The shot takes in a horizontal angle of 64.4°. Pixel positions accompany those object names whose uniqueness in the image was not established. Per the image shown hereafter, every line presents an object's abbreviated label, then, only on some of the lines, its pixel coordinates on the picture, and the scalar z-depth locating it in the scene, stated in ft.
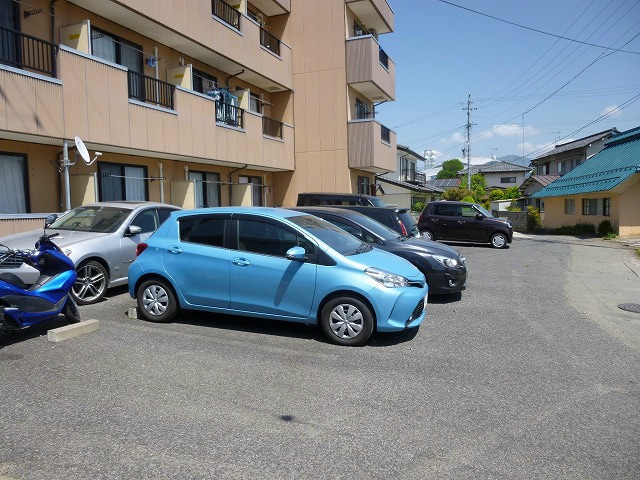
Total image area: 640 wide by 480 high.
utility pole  178.66
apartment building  34.96
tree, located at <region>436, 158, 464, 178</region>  358.51
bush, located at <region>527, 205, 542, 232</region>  106.11
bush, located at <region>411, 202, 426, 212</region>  156.13
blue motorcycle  18.10
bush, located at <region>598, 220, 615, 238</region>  83.61
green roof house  81.05
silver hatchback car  25.80
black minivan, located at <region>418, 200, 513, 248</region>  65.05
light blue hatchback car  19.79
